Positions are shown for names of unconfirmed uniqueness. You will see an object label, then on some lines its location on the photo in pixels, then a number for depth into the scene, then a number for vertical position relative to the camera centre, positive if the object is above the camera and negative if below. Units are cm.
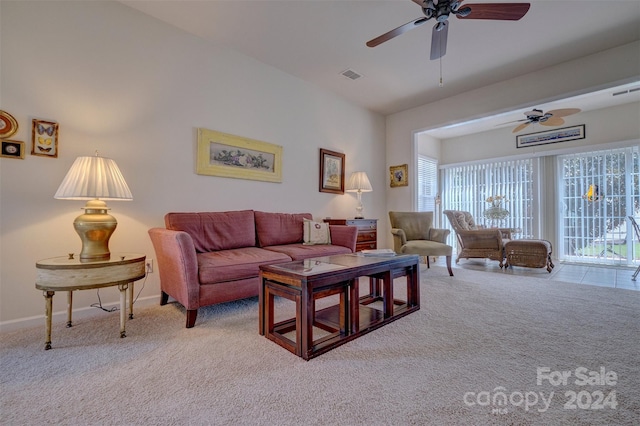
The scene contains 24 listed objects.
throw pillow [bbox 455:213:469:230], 481 -7
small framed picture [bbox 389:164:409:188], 504 +77
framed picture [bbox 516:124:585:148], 516 +160
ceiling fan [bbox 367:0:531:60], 205 +160
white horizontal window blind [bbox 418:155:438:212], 631 +81
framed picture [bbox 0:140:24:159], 200 +48
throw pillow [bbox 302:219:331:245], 335 -21
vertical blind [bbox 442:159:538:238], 574 +62
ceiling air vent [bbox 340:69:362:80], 373 +197
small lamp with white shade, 436 +51
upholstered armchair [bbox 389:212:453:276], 366 -27
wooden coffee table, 159 -52
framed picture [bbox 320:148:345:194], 424 +71
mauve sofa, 204 -34
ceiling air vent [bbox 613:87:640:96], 412 +195
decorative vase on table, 565 +13
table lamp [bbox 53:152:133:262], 186 +14
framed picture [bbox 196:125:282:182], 300 +69
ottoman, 396 -53
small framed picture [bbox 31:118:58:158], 211 +59
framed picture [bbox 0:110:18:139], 199 +65
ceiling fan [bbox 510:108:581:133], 388 +150
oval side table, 172 -40
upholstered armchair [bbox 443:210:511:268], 430 -38
